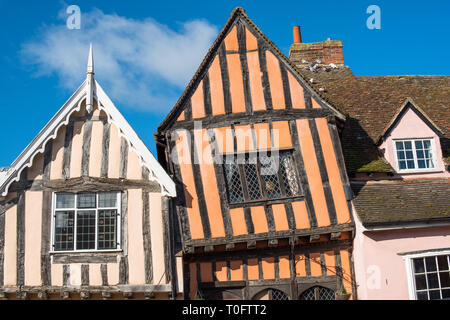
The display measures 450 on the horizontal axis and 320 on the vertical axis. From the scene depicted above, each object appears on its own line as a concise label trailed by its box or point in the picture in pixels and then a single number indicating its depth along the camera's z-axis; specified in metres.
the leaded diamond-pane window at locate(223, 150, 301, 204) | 11.19
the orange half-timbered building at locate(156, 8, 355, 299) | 10.87
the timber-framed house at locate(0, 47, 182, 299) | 10.34
